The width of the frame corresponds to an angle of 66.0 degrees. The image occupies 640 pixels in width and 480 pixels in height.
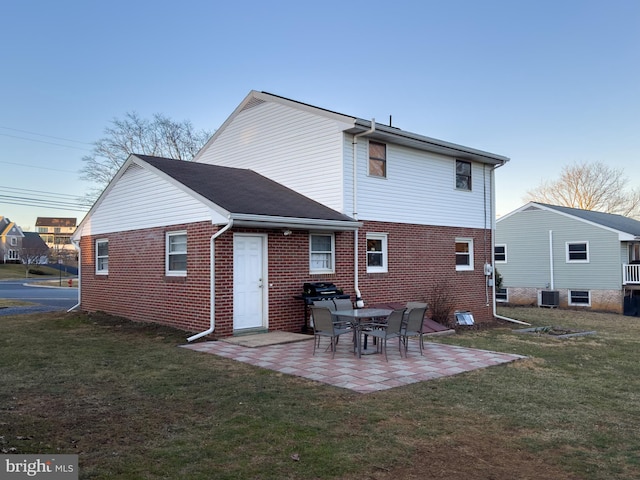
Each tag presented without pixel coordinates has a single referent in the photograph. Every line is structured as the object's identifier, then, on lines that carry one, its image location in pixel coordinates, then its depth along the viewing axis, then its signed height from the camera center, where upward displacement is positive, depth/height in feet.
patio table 29.25 -3.44
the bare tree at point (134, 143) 118.75 +28.65
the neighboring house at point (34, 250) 201.87 +4.82
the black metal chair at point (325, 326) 28.84 -3.98
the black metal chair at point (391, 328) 28.12 -4.06
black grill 39.14 -2.77
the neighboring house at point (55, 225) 382.22 +28.40
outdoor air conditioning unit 88.43 -7.38
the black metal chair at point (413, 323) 29.94 -4.00
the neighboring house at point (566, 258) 83.46 -0.19
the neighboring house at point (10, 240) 252.62 +11.39
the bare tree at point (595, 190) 148.77 +20.61
